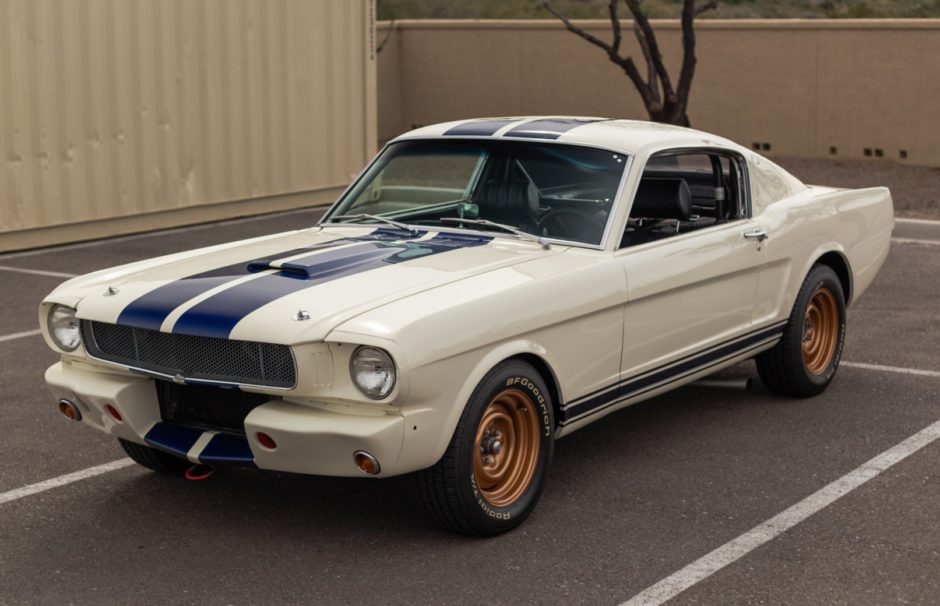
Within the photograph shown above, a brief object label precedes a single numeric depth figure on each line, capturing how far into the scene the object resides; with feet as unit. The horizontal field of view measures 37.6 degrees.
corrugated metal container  41.60
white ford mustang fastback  15.37
